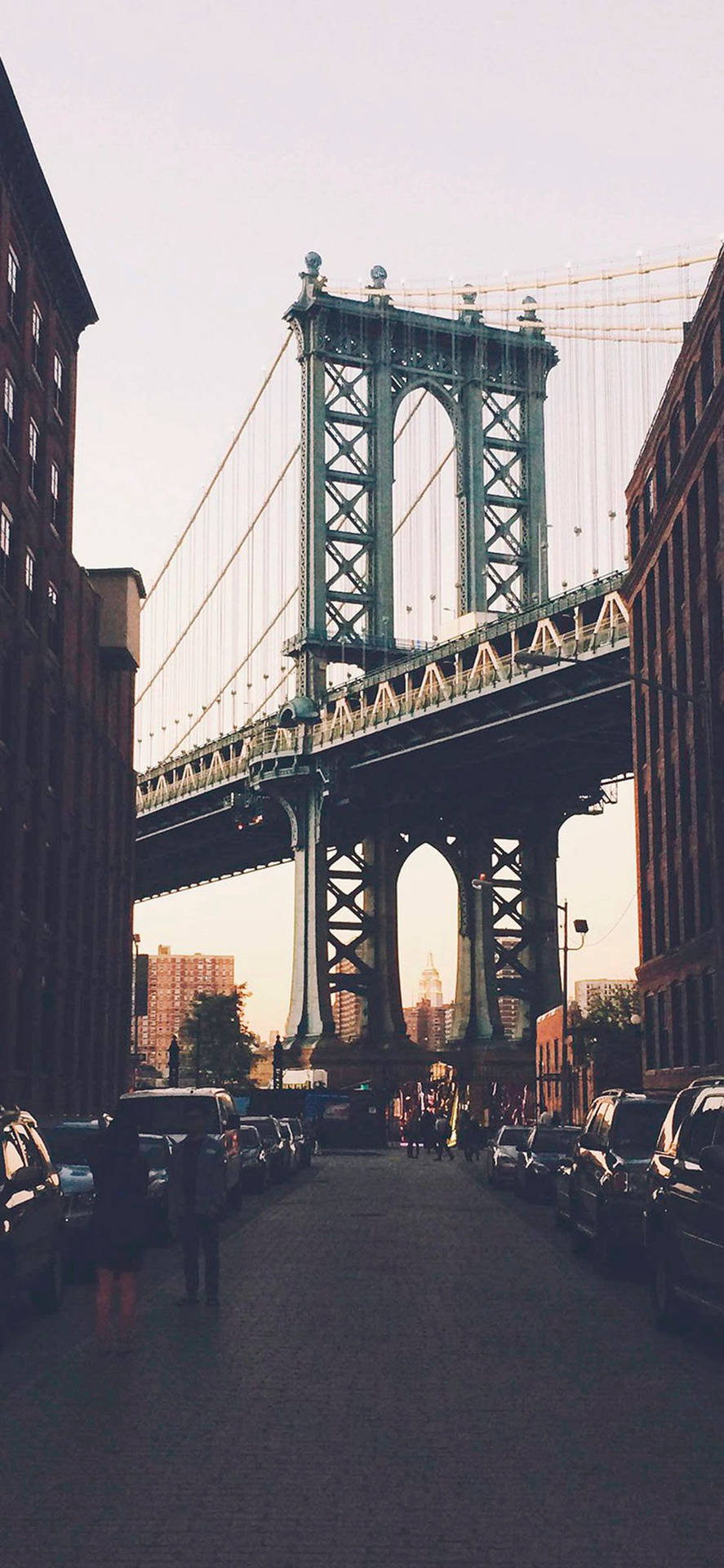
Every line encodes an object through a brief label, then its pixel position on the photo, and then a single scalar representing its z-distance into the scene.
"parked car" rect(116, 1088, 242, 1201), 27.61
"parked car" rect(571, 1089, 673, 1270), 20.09
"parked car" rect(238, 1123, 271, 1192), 38.09
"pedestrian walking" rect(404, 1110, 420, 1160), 73.25
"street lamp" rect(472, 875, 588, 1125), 64.38
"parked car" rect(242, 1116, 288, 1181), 43.89
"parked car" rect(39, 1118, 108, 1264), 20.22
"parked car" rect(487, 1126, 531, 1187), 41.81
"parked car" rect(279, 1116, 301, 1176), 49.16
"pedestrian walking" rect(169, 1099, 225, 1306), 17.25
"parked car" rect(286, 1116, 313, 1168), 57.09
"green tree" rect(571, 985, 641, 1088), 74.44
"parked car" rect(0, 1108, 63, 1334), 14.85
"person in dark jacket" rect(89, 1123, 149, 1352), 14.53
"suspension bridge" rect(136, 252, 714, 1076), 92.50
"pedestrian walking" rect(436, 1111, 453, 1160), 68.38
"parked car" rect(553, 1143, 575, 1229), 25.70
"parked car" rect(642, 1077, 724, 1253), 16.25
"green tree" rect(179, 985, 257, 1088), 163.88
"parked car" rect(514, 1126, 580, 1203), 36.06
